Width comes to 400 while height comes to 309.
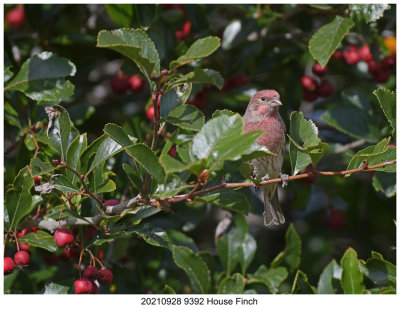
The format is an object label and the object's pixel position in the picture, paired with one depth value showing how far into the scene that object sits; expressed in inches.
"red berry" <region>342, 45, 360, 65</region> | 372.2
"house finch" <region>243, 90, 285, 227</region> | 311.4
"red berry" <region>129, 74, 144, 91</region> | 361.7
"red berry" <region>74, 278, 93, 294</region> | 244.8
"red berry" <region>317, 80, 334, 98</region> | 370.0
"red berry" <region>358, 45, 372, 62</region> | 365.4
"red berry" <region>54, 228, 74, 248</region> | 232.1
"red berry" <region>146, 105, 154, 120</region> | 328.3
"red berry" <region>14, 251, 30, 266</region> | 253.1
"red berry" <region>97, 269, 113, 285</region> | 250.2
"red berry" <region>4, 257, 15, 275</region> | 250.5
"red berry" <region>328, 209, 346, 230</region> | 428.5
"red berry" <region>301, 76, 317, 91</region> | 369.7
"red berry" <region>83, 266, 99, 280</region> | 246.7
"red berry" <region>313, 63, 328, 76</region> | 365.4
